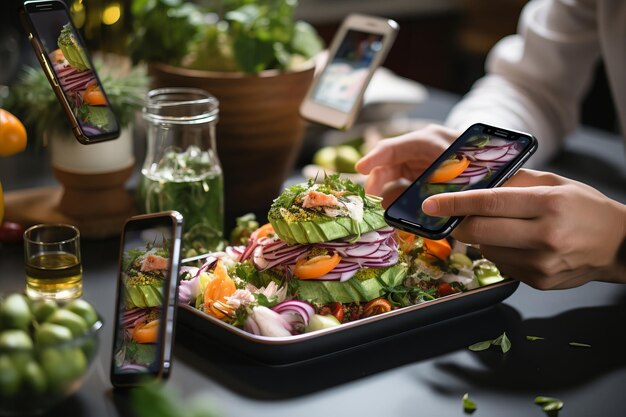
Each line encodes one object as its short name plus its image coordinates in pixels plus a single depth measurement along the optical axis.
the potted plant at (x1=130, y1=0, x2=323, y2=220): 1.54
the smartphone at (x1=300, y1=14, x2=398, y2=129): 1.48
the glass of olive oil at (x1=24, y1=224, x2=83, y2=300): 1.13
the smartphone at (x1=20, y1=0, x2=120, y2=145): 1.06
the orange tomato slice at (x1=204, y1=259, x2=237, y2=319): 1.03
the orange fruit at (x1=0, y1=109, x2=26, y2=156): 1.12
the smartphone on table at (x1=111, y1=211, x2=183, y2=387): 0.89
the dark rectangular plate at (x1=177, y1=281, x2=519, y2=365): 0.97
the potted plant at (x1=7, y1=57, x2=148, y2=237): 1.43
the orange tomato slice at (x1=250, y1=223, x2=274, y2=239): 1.14
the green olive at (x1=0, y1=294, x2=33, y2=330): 0.80
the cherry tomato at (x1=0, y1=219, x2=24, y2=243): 1.37
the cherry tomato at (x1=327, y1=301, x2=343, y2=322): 1.04
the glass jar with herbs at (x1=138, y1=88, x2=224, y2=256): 1.33
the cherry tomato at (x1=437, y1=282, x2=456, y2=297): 1.14
